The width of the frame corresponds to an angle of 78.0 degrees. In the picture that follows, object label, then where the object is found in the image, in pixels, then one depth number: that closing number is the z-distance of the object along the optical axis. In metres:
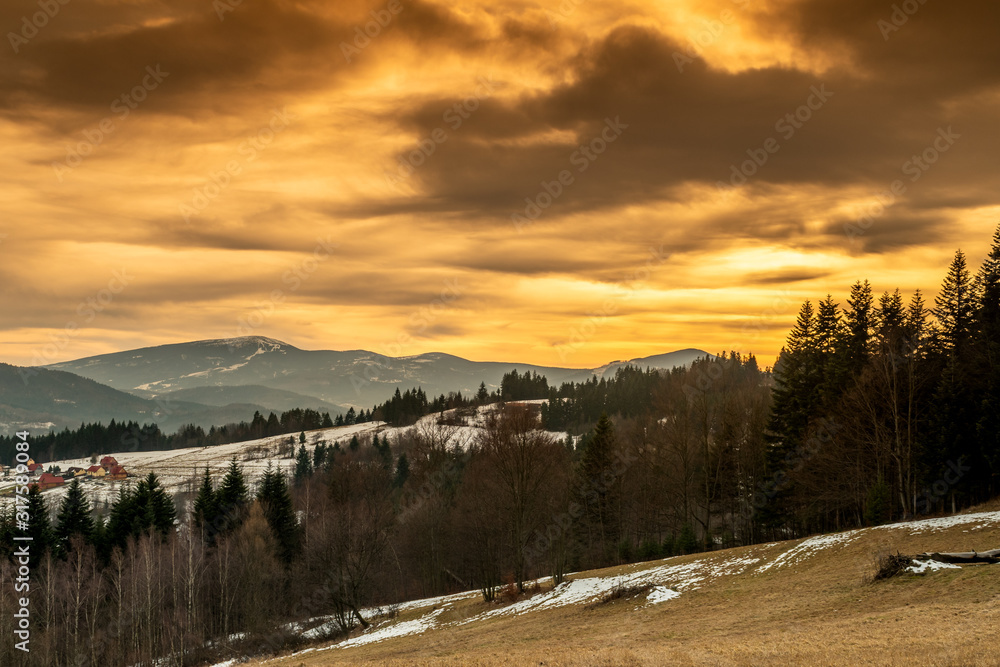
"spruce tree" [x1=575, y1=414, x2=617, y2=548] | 65.88
